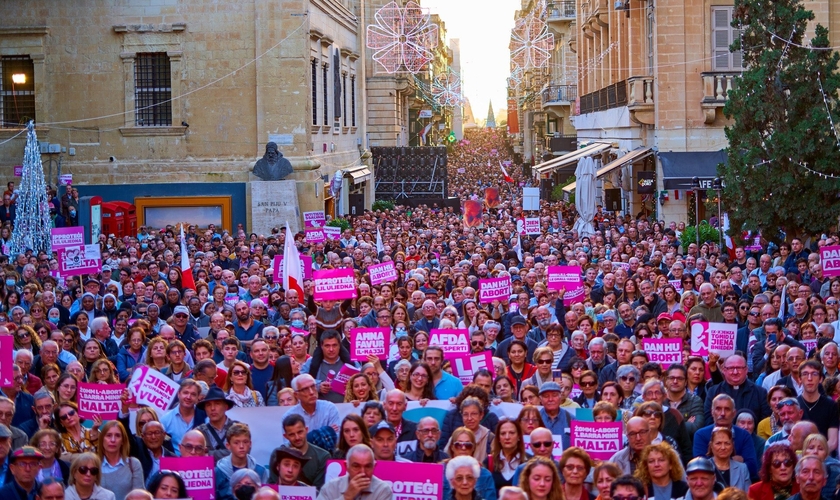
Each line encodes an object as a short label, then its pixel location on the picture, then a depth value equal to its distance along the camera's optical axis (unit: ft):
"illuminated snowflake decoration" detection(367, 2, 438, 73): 145.59
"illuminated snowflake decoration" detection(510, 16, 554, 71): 146.96
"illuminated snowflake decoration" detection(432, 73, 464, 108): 163.15
